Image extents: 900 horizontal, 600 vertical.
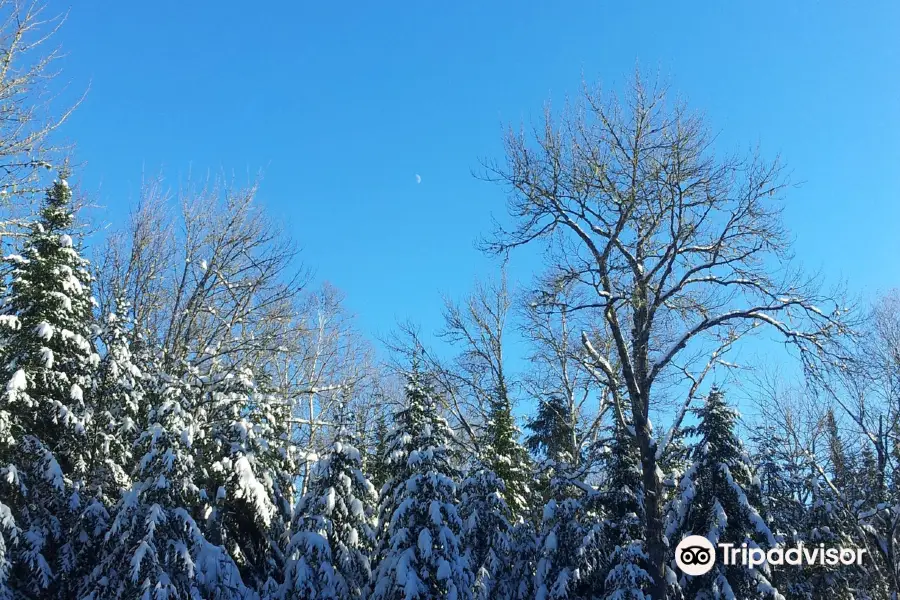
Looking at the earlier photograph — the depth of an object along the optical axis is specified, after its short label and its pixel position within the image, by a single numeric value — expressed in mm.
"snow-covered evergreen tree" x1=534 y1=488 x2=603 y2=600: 14172
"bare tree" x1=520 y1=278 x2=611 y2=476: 14250
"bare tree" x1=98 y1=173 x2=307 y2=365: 18344
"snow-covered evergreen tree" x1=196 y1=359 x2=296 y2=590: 12805
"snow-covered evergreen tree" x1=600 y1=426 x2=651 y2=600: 13344
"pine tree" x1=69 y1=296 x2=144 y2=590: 12328
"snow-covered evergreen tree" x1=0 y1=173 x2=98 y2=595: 10586
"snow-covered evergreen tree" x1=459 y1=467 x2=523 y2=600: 15603
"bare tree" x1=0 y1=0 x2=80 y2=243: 10945
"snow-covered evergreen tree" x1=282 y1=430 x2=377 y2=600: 12273
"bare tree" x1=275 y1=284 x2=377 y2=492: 23016
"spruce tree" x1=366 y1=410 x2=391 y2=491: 18328
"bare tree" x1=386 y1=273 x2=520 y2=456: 20734
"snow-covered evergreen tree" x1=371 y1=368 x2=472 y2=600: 12047
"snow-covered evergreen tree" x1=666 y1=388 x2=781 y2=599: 13914
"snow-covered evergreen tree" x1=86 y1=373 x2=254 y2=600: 10570
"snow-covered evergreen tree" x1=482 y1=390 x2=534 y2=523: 17766
